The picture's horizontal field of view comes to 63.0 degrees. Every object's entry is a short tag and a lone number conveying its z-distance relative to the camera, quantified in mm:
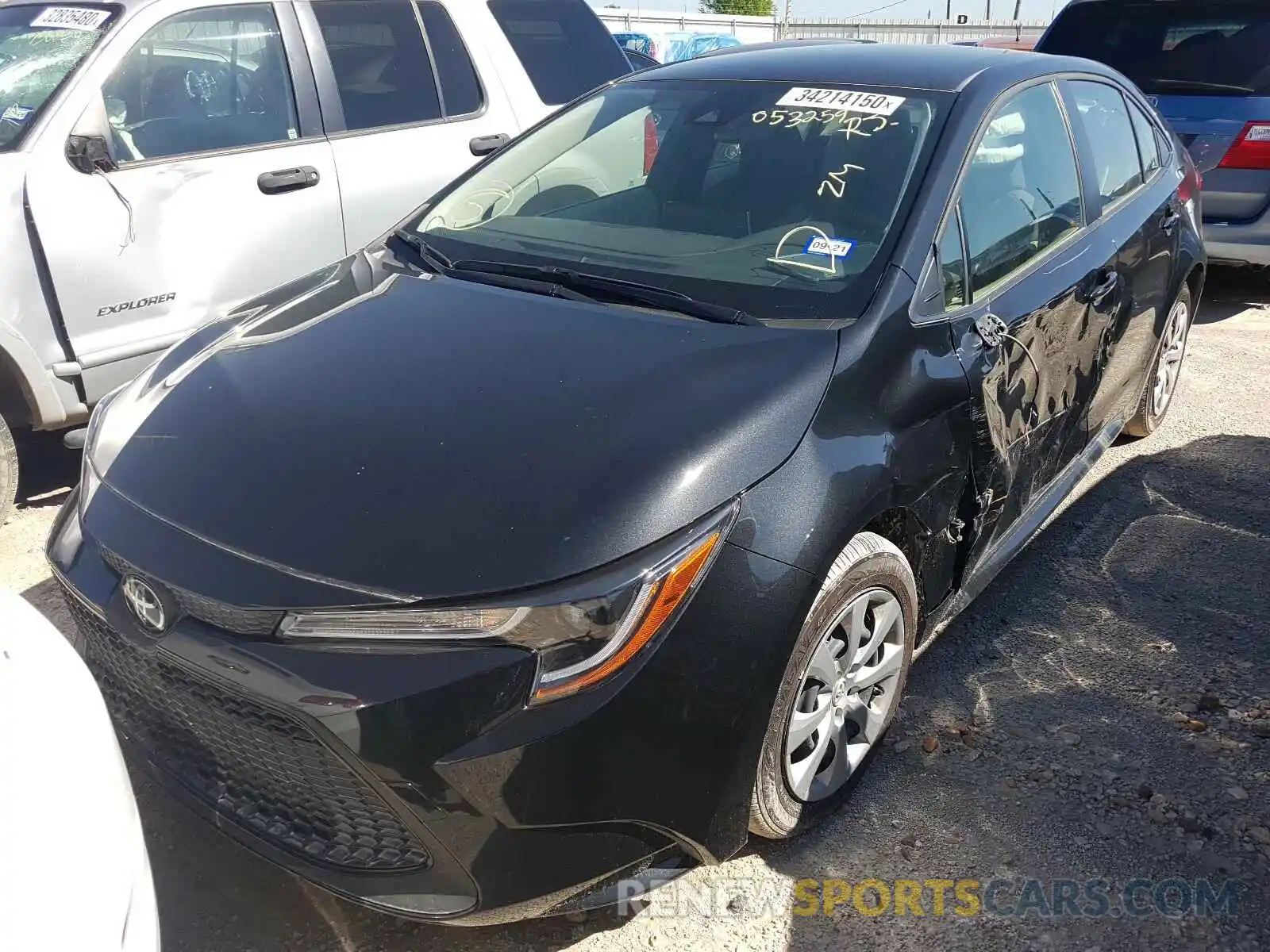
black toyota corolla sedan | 1792
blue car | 5900
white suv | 3605
